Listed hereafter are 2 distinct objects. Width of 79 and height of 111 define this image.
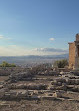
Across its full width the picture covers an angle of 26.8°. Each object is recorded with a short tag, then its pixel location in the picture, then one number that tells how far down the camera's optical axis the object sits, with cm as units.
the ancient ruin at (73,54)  2516
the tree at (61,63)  3391
